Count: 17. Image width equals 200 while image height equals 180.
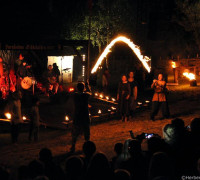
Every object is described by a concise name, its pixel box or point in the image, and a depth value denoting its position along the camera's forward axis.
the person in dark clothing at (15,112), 10.81
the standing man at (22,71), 19.11
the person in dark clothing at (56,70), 21.47
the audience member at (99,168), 5.29
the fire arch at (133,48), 20.25
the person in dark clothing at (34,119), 10.96
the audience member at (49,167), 5.46
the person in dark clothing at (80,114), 9.55
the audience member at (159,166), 5.17
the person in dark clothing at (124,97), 13.40
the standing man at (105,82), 21.86
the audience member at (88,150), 6.24
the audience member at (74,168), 5.40
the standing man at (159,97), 13.05
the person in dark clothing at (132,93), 13.73
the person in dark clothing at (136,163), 5.73
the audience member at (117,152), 6.42
